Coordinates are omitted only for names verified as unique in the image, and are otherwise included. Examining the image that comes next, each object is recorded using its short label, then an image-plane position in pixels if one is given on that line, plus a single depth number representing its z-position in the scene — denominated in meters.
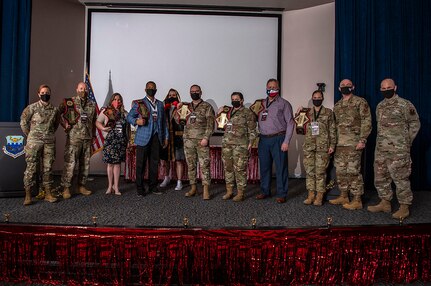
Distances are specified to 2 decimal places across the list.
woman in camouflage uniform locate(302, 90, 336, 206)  3.86
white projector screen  6.45
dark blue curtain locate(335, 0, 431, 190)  5.13
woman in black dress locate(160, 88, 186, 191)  5.04
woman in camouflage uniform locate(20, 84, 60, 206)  3.86
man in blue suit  4.39
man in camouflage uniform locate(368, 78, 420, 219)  3.43
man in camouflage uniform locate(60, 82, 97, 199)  4.20
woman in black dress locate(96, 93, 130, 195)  4.41
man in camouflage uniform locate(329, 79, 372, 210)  3.70
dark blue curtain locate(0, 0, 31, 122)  4.97
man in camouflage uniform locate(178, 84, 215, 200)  4.27
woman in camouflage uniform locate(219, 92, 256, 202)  4.14
